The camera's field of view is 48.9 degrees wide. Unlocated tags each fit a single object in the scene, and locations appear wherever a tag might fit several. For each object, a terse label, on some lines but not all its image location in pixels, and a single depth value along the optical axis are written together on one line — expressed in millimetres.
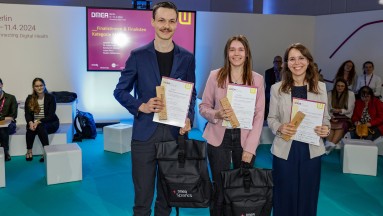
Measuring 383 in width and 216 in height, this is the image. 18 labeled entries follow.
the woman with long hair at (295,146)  2988
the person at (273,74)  8586
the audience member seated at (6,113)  6273
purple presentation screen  8406
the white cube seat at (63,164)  5137
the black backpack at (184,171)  2701
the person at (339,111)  6945
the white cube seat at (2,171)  5016
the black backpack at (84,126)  7816
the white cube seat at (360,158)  5793
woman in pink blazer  2879
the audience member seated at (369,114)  6742
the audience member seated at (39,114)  6320
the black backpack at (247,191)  2723
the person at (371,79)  8125
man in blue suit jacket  2725
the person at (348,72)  8289
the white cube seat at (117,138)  6824
